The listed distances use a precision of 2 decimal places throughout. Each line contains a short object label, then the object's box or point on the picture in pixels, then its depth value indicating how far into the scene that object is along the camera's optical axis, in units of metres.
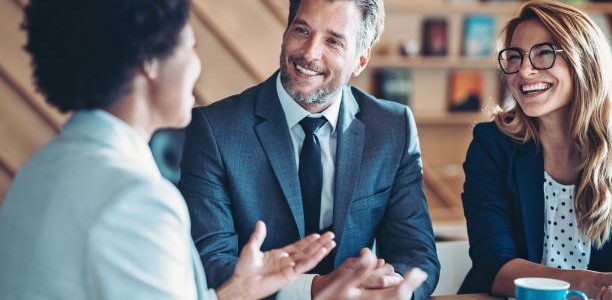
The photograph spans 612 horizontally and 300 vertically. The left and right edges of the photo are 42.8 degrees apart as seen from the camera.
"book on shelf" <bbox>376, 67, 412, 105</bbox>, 5.05
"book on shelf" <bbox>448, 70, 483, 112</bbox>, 5.18
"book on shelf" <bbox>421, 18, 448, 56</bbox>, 5.08
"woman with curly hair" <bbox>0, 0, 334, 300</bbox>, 1.04
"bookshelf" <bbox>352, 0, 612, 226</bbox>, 4.96
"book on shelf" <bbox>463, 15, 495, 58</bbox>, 5.14
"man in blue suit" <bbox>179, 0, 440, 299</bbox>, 2.00
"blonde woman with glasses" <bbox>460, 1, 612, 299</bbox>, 2.07
